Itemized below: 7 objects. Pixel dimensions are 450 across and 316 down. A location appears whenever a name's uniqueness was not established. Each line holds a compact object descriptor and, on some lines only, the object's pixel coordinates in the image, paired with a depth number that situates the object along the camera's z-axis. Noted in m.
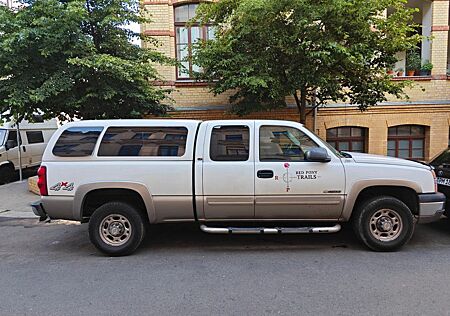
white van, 11.51
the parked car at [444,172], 5.58
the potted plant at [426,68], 11.18
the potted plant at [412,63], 11.35
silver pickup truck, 4.74
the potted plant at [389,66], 8.26
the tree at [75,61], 7.27
